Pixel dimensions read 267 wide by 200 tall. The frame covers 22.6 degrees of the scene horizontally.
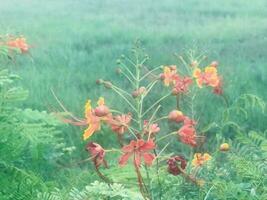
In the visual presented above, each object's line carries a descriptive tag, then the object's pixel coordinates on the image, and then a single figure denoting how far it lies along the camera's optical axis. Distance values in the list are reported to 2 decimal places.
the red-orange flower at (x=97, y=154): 0.69
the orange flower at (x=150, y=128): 0.72
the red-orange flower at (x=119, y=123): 0.71
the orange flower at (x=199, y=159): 0.91
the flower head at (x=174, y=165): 0.71
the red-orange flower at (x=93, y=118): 0.71
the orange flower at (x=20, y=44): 1.26
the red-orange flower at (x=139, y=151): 0.69
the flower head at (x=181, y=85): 0.80
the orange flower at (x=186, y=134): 0.72
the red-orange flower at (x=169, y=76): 0.98
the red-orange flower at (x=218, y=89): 1.02
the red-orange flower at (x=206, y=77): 0.98
